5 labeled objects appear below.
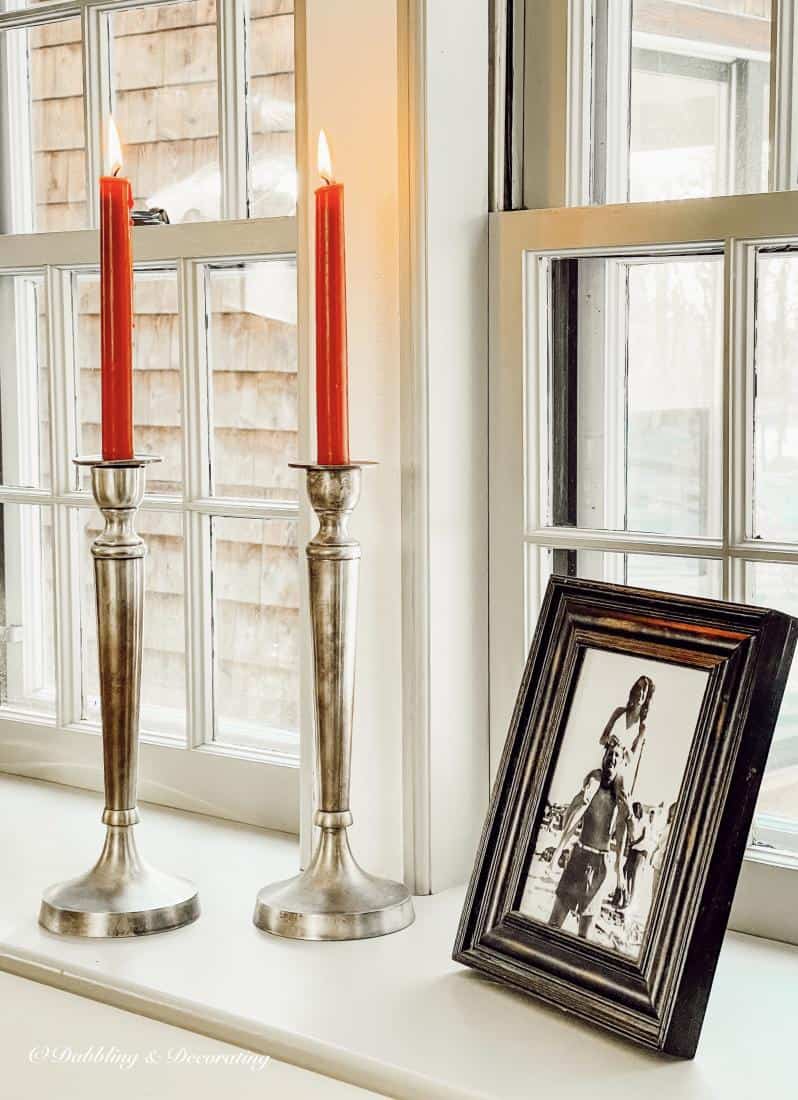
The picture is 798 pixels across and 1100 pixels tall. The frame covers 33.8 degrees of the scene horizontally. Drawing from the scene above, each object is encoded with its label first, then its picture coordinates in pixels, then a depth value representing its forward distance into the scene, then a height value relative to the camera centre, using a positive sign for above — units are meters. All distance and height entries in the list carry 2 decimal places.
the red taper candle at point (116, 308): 1.15 +0.12
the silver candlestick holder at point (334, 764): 1.15 -0.29
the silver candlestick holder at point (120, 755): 1.19 -0.29
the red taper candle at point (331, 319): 1.12 +0.11
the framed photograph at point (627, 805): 0.97 -0.29
